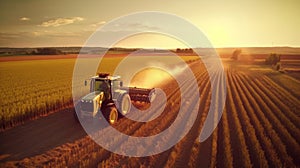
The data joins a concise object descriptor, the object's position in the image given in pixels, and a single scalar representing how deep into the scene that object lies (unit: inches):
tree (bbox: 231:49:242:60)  3163.4
